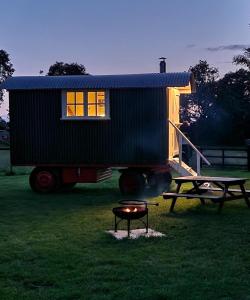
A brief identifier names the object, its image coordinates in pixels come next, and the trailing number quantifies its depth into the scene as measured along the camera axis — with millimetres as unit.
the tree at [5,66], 94562
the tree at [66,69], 76000
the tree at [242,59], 65688
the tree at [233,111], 55812
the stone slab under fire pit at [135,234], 9047
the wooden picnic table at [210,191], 11820
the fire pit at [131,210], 8984
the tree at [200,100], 60625
